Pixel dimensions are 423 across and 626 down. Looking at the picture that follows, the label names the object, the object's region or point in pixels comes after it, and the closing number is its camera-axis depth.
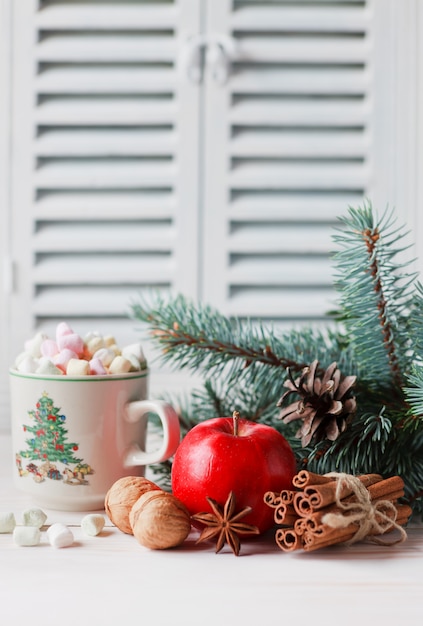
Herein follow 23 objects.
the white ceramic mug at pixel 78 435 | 0.65
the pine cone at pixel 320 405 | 0.62
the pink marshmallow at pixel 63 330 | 0.70
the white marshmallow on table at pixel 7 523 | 0.61
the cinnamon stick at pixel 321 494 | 0.54
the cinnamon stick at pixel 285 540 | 0.55
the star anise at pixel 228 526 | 0.56
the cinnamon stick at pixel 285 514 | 0.55
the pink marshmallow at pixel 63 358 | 0.67
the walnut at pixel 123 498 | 0.60
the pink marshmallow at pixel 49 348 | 0.70
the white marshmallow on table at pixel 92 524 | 0.60
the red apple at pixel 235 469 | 0.58
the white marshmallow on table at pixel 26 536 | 0.58
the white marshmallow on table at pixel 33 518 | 0.62
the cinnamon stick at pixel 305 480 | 0.55
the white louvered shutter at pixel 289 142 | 1.15
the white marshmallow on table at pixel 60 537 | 0.58
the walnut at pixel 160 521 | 0.56
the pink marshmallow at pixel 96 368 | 0.66
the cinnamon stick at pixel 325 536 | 0.54
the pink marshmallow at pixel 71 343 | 0.69
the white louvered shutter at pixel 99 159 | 1.14
